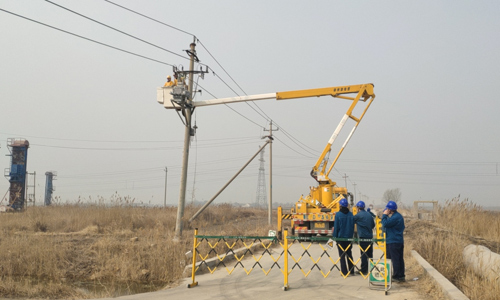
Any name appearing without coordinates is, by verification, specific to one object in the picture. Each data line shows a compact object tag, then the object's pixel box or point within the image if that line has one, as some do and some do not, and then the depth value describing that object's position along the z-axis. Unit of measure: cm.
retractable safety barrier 829
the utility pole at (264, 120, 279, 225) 2823
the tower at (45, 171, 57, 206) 5785
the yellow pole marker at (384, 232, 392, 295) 806
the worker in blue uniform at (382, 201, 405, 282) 871
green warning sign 813
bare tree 10446
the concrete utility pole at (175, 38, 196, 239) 1697
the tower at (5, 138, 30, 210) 4234
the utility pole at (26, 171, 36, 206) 4638
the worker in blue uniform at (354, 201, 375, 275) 997
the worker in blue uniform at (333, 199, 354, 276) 972
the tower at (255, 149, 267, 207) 5981
